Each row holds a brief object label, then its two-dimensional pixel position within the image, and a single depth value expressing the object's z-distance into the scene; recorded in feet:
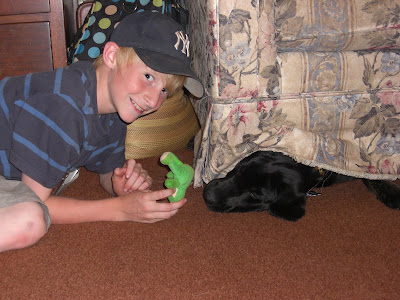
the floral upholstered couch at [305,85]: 3.85
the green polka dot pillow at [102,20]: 4.88
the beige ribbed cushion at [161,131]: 5.10
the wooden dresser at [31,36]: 4.98
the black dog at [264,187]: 3.73
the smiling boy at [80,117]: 3.01
